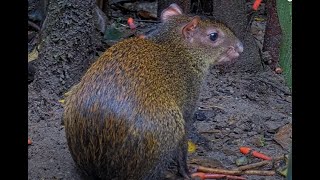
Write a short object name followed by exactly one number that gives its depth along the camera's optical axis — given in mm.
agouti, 3143
